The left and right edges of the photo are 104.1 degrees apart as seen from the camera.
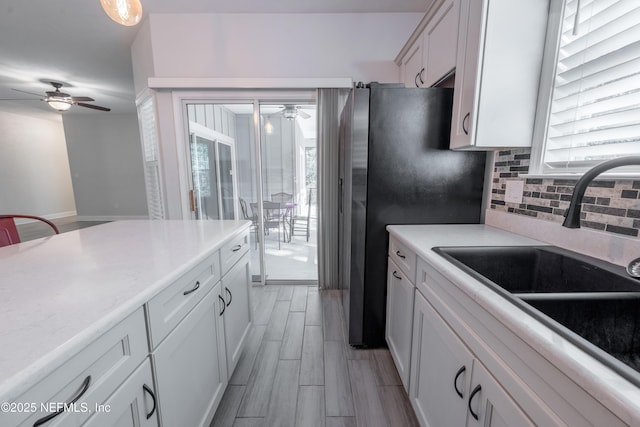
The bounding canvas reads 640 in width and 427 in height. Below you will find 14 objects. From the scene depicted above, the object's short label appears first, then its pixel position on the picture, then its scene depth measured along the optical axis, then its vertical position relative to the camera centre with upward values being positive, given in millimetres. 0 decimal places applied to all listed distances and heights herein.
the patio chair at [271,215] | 3018 -441
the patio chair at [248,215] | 2934 -428
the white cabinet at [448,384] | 703 -710
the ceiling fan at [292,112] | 2742 +770
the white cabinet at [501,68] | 1189 +551
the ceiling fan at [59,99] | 3770 +1204
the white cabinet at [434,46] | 1458 +911
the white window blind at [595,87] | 931 +385
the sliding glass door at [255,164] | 2787 +188
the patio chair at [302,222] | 3402 -601
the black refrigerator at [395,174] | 1573 +38
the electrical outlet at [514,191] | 1388 -62
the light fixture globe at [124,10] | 1183 +815
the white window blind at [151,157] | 2834 +266
